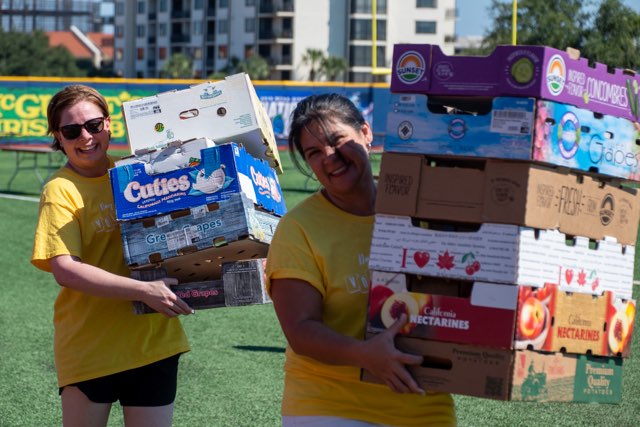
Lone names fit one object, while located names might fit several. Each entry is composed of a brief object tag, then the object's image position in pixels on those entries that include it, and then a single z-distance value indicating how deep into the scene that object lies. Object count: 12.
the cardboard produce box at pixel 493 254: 2.79
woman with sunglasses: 3.78
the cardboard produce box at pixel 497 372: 2.83
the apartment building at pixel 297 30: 105.75
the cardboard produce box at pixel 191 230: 3.67
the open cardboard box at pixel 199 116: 3.94
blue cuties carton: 3.70
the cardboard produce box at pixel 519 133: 2.79
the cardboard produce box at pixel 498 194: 2.80
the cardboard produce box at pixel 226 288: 3.79
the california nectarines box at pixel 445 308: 2.81
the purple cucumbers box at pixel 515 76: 2.78
